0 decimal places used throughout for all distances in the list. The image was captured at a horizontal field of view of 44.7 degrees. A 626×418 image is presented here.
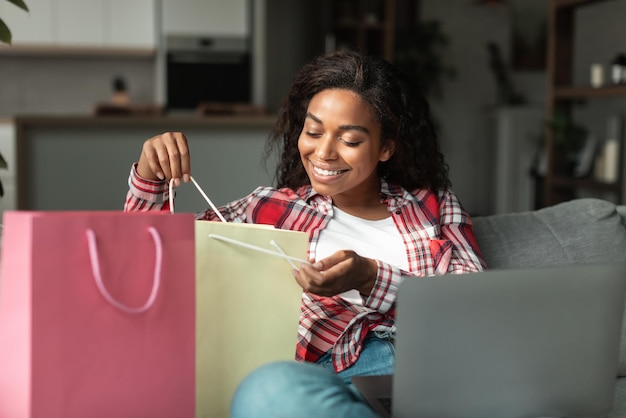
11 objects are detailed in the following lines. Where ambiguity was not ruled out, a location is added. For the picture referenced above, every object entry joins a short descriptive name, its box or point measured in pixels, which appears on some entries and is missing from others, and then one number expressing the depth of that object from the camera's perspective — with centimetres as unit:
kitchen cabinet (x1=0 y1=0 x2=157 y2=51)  571
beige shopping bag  108
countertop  347
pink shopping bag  89
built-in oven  584
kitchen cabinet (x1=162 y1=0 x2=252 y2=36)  584
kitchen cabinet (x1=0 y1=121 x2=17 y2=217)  481
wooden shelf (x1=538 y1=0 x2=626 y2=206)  443
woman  136
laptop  95
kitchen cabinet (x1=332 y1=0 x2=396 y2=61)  635
